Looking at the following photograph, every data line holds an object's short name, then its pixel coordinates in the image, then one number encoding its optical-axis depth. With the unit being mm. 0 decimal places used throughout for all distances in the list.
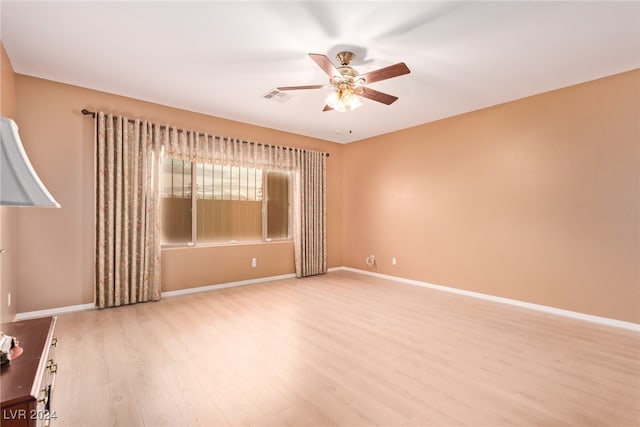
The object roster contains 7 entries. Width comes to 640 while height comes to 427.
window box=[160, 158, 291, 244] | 4656
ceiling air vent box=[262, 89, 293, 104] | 3933
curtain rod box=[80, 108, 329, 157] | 3801
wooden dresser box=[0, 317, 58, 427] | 1017
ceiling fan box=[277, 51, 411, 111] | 2643
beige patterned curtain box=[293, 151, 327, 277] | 5895
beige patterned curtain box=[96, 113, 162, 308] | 3869
